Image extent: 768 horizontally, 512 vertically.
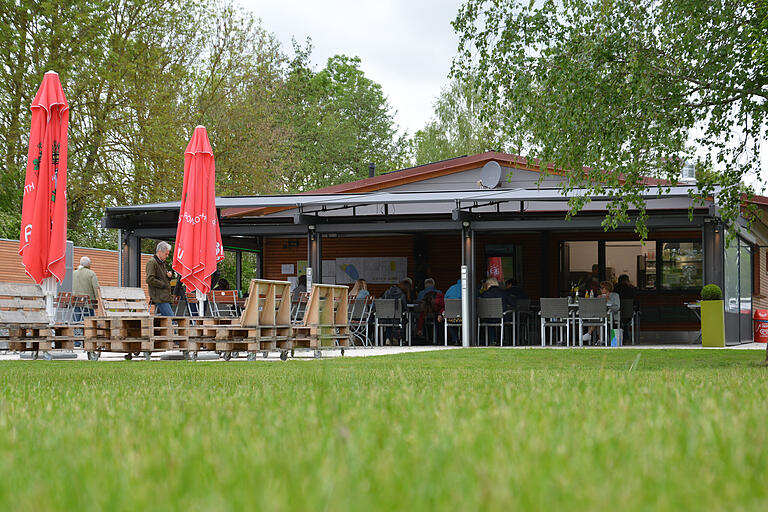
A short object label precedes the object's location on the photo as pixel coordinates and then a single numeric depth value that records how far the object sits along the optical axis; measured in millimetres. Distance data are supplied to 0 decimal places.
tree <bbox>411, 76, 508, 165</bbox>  46156
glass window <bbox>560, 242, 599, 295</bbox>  24156
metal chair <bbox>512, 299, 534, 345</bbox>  20516
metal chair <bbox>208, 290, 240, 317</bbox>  21688
